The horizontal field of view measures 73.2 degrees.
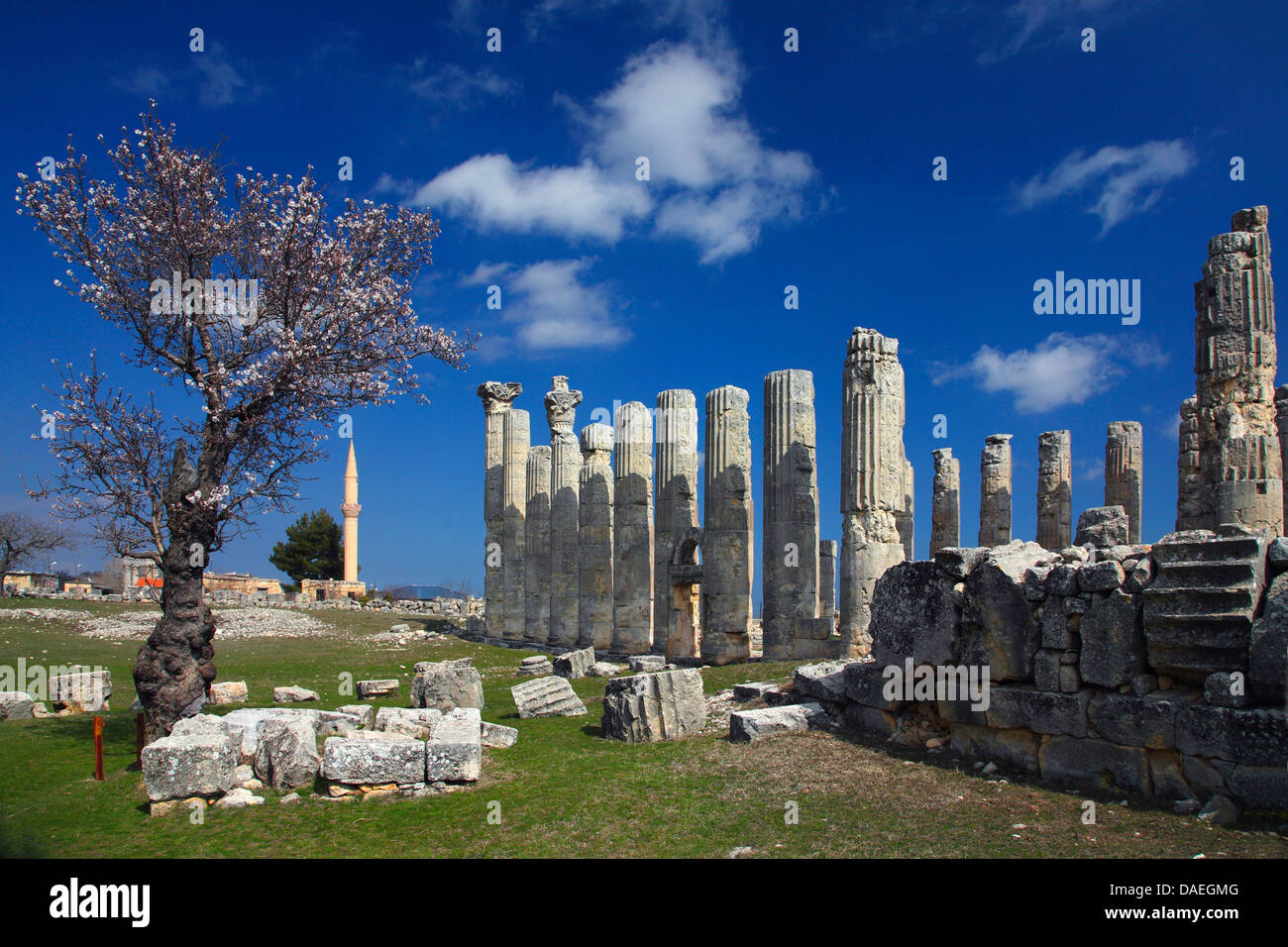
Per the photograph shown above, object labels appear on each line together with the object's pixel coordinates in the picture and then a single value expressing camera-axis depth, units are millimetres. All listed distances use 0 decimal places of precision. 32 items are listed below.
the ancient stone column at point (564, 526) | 32312
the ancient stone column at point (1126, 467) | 23422
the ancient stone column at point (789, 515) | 21219
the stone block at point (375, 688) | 17109
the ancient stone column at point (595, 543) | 29750
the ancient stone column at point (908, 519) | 30016
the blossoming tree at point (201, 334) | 11602
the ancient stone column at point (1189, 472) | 18016
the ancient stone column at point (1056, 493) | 24281
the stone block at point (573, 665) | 20594
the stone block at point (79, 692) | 15555
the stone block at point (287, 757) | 9180
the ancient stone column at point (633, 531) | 27953
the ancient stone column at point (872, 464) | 18188
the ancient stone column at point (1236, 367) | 16141
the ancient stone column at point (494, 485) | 37062
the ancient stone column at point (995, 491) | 25844
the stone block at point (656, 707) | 11688
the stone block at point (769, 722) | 10797
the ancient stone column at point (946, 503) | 27609
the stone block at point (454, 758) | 9242
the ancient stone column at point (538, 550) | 34625
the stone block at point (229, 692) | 15812
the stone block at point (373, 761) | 8898
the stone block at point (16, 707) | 14375
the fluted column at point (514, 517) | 36406
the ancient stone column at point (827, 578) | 31719
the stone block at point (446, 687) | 14664
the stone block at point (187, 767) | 8422
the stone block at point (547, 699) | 14273
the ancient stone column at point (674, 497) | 26000
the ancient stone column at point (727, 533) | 23000
